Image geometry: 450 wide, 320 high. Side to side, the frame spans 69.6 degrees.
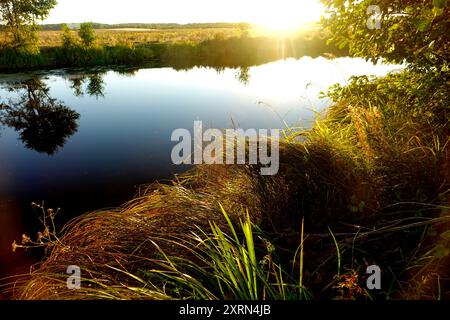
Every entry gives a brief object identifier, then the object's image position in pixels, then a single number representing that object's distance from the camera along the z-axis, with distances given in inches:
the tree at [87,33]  929.5
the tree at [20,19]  880.3
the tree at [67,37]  918.4
